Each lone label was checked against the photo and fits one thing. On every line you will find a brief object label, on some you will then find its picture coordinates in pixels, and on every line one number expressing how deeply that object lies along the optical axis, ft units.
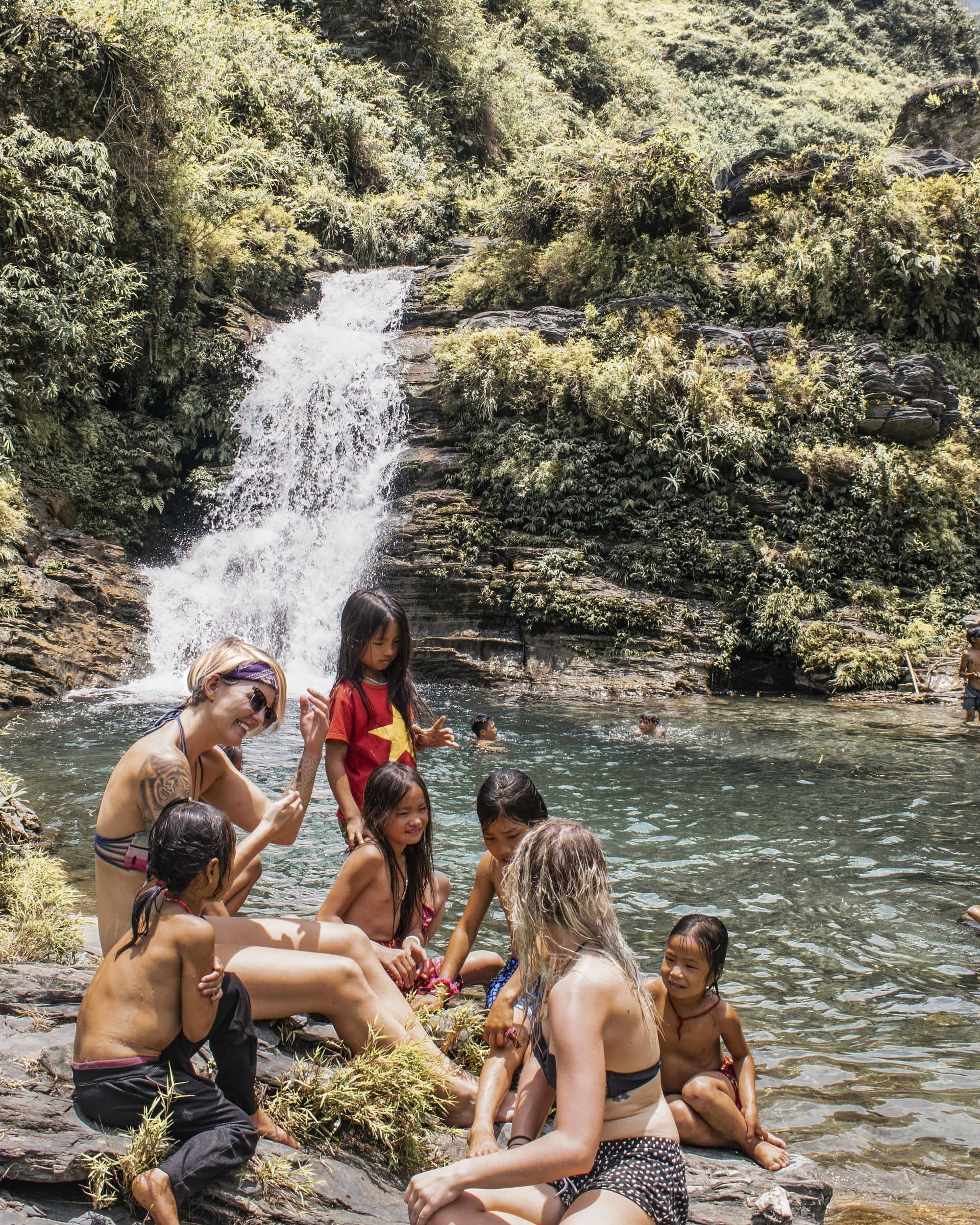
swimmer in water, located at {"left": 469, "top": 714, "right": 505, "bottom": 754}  38.14
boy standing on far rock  45.06
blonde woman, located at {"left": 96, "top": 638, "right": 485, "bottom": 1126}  11.27
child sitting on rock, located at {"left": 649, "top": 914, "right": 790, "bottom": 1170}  12.39
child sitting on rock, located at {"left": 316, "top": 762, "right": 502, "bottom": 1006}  14.14
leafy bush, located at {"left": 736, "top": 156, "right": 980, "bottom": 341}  68.08
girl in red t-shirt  16.46
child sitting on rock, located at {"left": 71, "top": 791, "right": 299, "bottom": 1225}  9.07
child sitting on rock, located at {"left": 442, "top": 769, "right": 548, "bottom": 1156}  11.23
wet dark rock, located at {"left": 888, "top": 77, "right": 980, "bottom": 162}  83.51
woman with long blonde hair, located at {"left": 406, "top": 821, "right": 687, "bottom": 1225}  8.09
